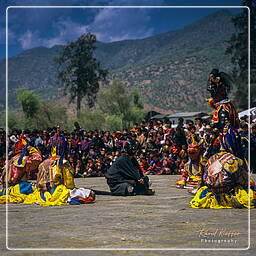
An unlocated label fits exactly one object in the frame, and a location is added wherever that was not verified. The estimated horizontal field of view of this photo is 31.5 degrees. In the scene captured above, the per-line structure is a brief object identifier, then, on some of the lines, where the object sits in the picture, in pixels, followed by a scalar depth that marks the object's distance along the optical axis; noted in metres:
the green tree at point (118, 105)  52.75
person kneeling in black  9.77
